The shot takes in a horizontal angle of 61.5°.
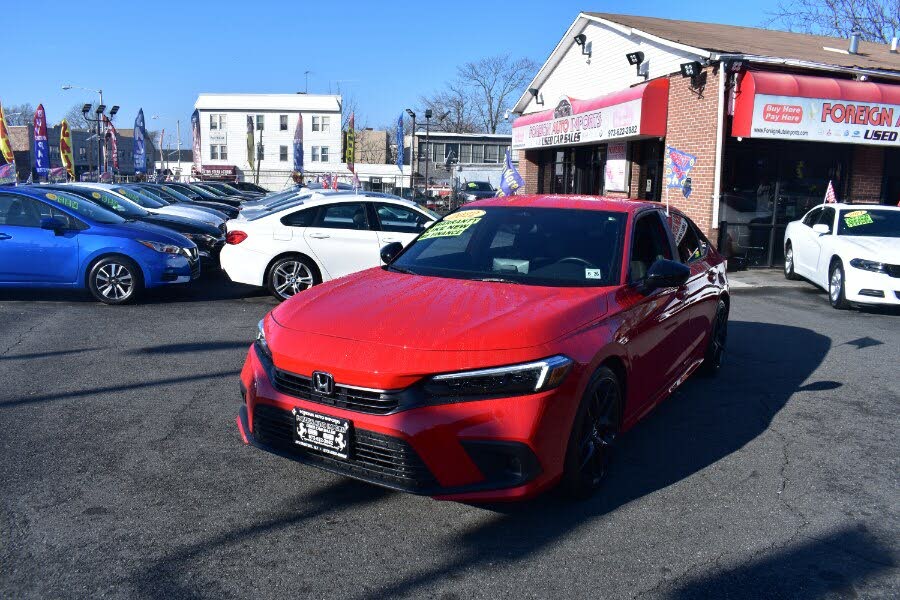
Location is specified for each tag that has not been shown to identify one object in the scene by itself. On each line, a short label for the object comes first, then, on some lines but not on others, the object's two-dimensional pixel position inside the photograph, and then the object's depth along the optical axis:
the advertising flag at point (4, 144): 25.98
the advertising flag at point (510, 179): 16.91
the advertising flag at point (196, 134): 48.59
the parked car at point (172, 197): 19.27
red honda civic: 3.42
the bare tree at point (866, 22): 33.69
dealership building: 14.56
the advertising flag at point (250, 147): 51.57
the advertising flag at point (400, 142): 39.57
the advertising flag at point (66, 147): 28.53
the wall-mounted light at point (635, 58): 17.52
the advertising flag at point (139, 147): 39.91
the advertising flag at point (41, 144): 29.03
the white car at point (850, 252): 10.50
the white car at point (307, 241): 9.90
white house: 70.19
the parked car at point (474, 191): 34.81
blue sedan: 9.55
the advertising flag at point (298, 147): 42.35
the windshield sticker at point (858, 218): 11.86
